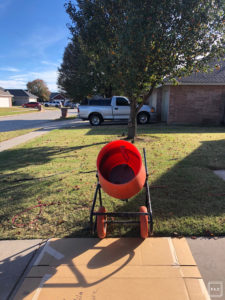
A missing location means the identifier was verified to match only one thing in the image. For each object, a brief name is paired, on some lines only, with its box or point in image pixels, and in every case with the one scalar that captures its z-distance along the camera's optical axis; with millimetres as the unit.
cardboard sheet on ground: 1974
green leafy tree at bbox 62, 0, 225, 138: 5922
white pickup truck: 15258
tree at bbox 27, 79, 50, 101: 94375
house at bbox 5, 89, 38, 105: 75750
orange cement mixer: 2623
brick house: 14352
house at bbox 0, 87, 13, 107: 52294
